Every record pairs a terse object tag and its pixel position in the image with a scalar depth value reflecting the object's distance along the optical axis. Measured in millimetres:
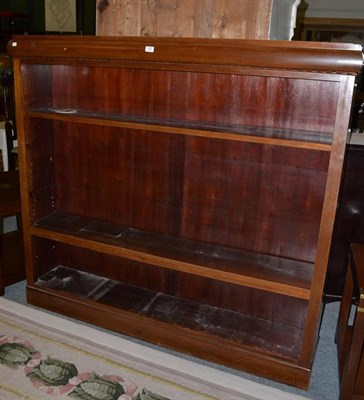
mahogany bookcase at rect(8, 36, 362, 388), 1568
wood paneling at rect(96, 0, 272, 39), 1569
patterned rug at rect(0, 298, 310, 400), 1634
